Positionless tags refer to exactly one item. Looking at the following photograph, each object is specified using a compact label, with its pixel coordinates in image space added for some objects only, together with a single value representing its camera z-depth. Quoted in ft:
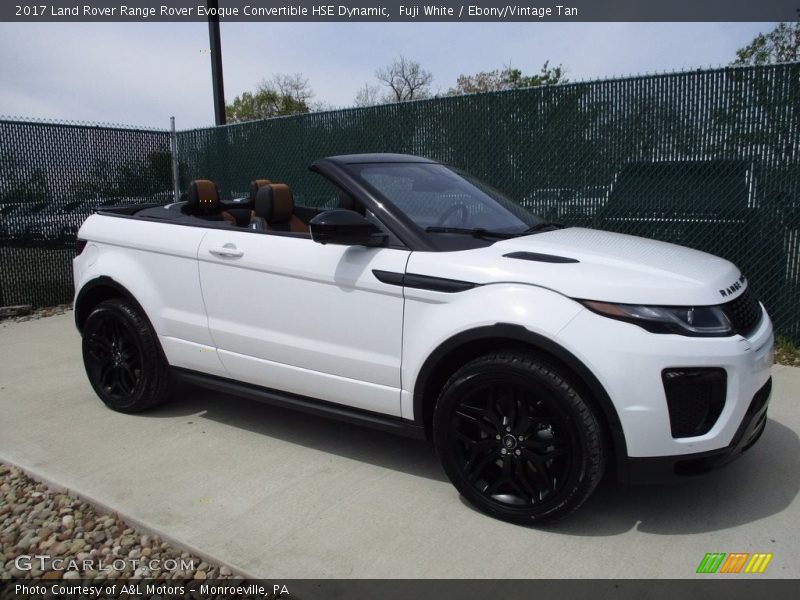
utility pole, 36.04
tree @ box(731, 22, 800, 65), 73.05
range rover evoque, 8.87
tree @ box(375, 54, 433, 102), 139.77
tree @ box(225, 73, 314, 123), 150.30
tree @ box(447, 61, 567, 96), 95.76
